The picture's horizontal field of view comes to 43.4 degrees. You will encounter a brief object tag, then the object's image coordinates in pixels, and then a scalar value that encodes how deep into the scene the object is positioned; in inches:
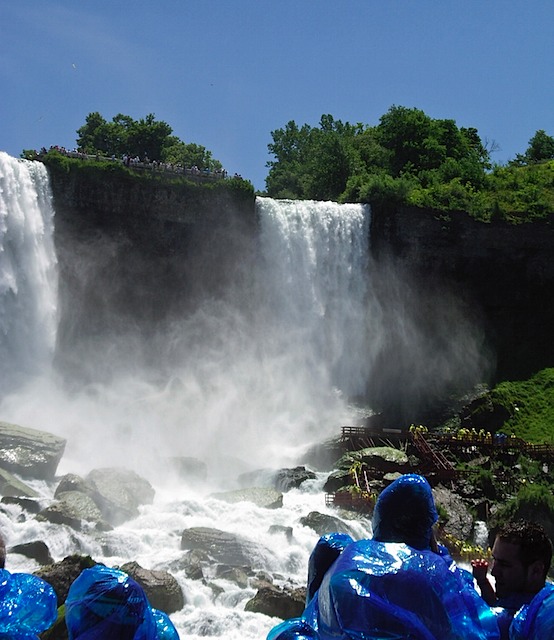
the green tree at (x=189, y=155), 2131.2
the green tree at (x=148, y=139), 2102.6
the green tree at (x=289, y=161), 2016.5
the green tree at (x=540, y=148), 2420.9
